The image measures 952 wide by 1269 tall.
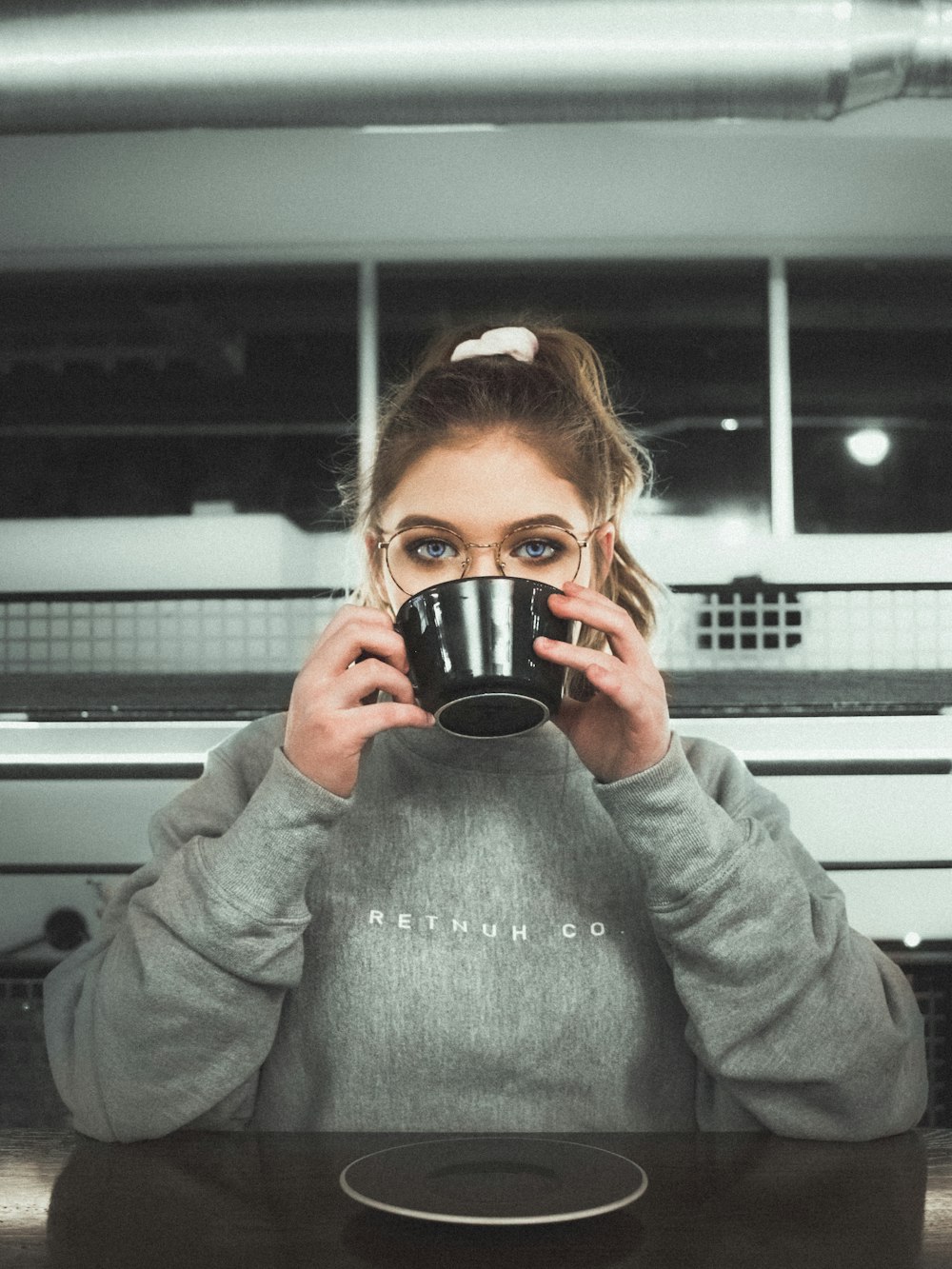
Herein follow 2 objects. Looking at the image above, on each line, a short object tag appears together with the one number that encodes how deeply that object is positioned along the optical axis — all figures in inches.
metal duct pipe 49.9
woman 32.5
